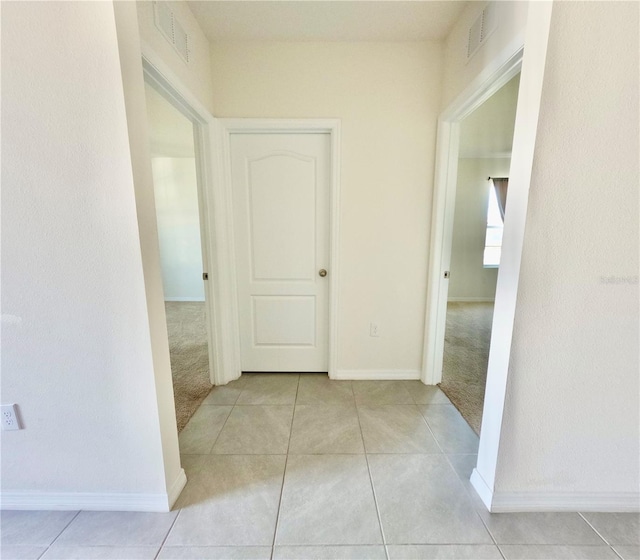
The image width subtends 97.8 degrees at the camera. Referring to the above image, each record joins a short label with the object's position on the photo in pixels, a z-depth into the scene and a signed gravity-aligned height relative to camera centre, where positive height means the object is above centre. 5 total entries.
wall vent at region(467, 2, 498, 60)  1.40 +1.06
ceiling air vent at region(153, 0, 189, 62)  1.33 +1.03
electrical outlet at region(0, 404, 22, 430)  1.13 -0.75
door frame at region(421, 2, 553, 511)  0.95 +0.13
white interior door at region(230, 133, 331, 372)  2.07 -0.12
